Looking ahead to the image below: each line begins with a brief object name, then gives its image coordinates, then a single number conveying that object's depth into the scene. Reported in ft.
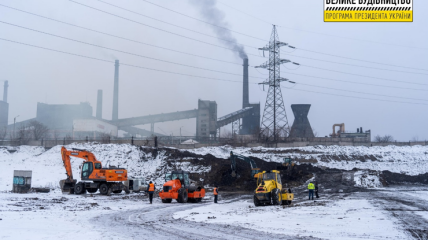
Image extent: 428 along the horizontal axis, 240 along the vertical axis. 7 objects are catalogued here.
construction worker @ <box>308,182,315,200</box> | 82.31
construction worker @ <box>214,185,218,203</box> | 77.66
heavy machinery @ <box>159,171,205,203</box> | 79.56
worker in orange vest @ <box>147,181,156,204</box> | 77.71
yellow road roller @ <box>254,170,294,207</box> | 68.85
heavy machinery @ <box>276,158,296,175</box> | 135.95
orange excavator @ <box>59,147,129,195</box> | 95.20
